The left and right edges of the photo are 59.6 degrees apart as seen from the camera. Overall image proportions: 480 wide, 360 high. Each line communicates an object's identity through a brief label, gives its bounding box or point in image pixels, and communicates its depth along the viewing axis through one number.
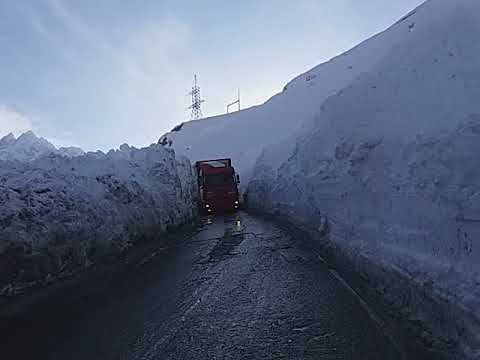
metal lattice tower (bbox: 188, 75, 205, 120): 82.06
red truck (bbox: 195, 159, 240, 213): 27.03
